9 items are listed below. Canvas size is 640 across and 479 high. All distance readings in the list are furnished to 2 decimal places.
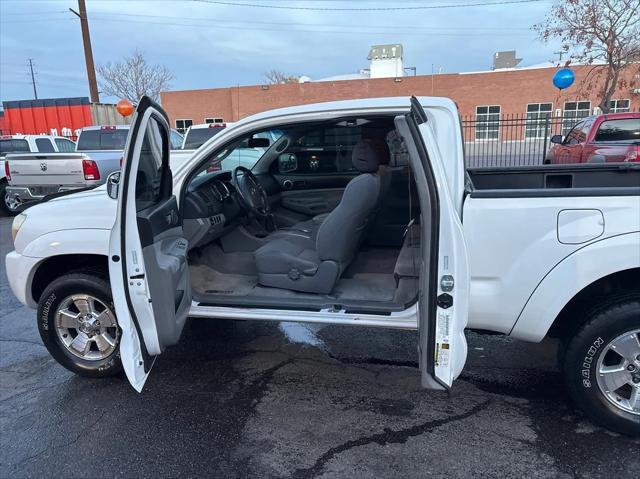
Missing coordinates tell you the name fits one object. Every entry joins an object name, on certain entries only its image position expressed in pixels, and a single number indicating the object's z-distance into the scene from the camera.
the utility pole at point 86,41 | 19.28
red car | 8.63
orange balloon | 14.39
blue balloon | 12.66
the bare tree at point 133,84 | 39.91
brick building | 29.55
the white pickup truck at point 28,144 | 12.80
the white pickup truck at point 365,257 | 2.45
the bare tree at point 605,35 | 13.55
